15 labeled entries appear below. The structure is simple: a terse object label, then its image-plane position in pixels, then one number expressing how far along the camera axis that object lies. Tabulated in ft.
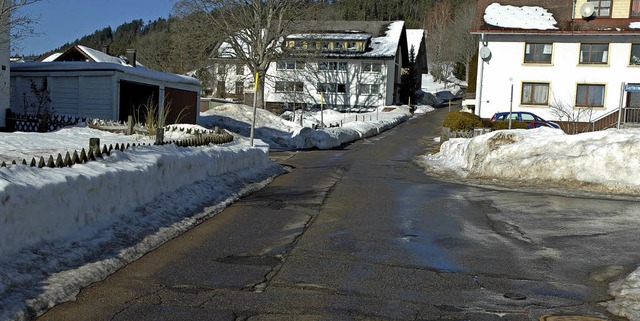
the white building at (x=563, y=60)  123.85
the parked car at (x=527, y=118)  108.30
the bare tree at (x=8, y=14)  69.77
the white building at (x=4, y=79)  82.90
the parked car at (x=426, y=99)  272.92
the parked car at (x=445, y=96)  297.33
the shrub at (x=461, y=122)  98.48
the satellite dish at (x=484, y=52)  126.05
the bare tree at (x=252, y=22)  143.33
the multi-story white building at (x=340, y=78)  217.15
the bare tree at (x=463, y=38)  316.60
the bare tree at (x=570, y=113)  121.90
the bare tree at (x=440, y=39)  364.38
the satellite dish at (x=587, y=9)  123.34
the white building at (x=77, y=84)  93.30
